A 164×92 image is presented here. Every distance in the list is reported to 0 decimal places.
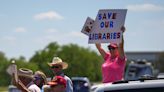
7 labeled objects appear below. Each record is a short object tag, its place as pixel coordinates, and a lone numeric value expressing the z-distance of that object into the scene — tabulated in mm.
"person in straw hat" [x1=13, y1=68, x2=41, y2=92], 11492
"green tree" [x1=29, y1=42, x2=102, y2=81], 129750
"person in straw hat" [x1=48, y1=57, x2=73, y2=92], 11578
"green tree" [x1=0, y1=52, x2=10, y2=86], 121438
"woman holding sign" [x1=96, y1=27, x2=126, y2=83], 12626
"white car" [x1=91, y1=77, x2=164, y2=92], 9711
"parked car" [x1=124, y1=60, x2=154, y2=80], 46875
